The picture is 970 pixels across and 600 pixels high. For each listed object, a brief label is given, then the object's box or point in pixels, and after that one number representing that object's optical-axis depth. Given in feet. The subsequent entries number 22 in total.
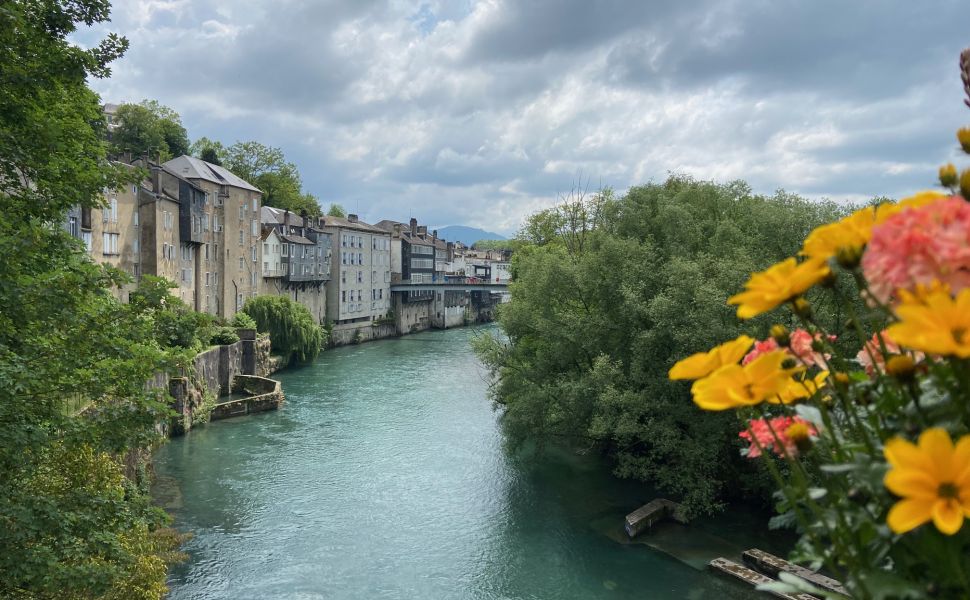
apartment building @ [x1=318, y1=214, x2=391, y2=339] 206.49
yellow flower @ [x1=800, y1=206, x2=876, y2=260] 6.03
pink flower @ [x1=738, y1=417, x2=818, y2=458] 7.19
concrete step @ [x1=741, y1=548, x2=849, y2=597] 52.24
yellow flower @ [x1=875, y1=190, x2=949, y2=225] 5.86
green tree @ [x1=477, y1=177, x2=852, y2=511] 61.46
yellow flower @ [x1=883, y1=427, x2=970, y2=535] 4.84
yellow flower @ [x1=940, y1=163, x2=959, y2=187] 6.45
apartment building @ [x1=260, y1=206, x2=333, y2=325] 180.45
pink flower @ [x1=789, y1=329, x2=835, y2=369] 7.83
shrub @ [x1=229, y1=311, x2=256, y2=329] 143.23
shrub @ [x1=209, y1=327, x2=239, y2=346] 126.41
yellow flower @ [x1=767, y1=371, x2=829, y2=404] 7.32
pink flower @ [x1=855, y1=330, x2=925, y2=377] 7.31
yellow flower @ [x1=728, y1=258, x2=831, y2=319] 5.90
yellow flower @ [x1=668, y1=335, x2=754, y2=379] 6.62
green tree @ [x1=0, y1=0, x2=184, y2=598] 26.18
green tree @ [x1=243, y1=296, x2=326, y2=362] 151.12
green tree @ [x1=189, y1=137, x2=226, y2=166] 221.70
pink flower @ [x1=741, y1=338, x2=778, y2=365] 7.73
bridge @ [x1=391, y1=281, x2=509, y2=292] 235.20
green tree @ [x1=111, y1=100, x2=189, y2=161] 202.59
